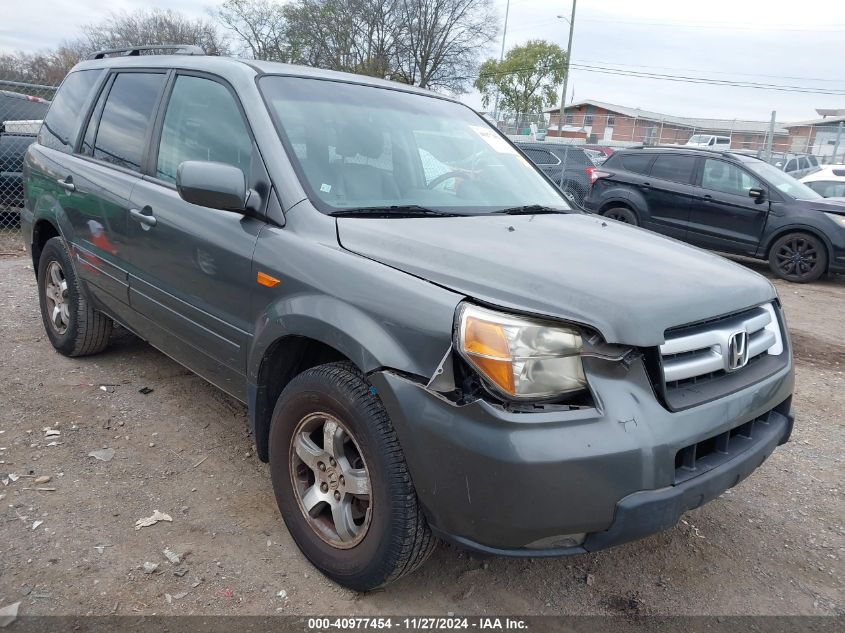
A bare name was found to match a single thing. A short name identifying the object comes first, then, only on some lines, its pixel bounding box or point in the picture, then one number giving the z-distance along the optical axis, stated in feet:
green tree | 199.31
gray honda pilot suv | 5.95
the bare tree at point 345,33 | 124.73
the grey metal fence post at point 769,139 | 62.55
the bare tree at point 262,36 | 139.44
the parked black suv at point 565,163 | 40.76
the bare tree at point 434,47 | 131.34
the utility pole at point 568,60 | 117.29
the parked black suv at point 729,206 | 27.71
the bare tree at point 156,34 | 141.90
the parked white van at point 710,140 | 98.67
